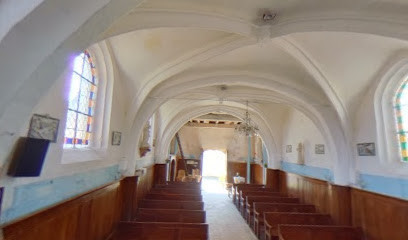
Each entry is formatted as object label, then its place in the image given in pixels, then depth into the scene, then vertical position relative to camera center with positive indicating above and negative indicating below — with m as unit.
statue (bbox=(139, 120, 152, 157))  6.60 +0.36
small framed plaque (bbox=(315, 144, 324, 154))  7.16 +0.37
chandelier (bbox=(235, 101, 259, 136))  7.83 +1.02
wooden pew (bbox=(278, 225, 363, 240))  4.46 -1.43
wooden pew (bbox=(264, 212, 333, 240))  5.45 -1.46
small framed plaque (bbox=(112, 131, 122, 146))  4.41 +0.34
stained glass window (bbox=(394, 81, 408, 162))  4.31 +0.90
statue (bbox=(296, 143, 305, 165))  8.28 +0.21
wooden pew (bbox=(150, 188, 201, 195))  8.15 -1.25
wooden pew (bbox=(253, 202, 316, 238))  6.55 -1.40
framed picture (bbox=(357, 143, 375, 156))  4.85 +0.27
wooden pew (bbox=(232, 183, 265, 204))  9.91 -1.28
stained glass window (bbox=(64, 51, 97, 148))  3.17 +0.77
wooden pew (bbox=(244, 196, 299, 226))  7.50 -1.34
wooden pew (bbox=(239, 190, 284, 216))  8.47 -1.33
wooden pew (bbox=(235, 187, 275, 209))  9.33 -1.28
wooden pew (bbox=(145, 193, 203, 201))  7.21 -1.28
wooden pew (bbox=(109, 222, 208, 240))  4.32 -1.42
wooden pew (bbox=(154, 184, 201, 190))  9.43 -1.23
